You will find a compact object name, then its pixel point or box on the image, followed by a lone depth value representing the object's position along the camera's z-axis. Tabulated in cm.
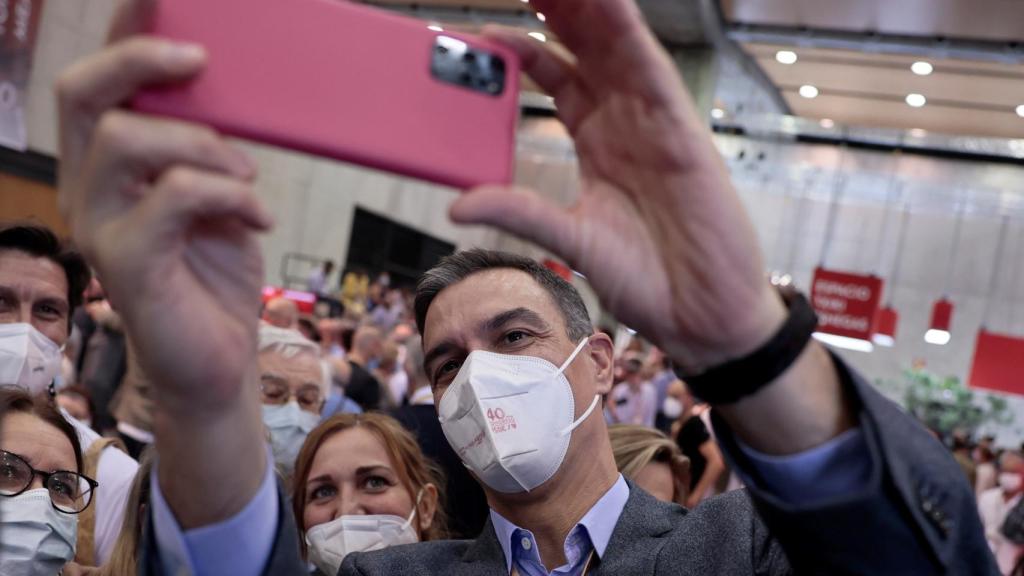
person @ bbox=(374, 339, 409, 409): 808
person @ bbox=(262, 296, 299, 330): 572
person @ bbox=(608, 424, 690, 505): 297
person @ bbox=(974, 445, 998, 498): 948
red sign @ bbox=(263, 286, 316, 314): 1139
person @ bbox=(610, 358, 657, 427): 885
